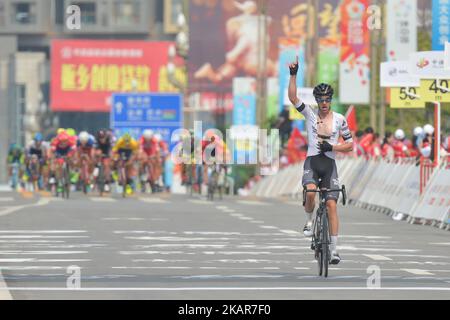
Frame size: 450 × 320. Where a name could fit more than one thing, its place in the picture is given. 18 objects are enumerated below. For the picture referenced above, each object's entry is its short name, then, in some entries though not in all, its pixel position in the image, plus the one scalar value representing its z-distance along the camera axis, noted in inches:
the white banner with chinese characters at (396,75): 1499.8
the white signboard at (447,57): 1089.4
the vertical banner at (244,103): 3816.4
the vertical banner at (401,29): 1865.2
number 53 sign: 1428.4
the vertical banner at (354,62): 2075.5
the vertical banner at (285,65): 2805.1
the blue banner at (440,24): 1432.2
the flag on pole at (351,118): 1989.4
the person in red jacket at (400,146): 1641.2
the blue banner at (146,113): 2751.0
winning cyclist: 713.0
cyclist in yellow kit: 1763.0
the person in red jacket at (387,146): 1670.8
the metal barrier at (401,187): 1181.7
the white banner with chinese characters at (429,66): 1365.7
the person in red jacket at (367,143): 1728.6
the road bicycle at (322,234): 687.1
